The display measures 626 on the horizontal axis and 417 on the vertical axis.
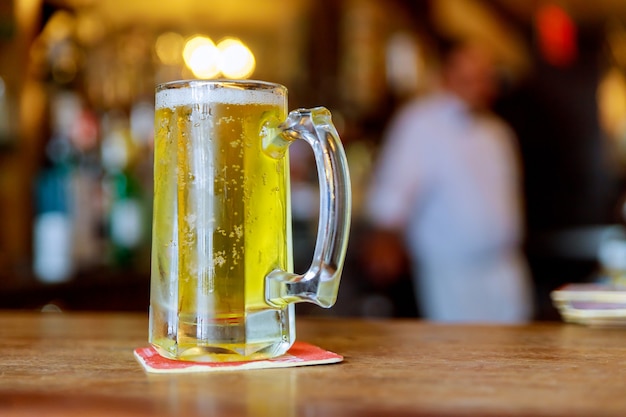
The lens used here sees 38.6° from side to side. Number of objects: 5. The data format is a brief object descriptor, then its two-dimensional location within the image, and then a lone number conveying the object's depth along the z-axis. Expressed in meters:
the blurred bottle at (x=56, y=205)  2.52
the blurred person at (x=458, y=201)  3.57
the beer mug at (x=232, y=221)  0.69
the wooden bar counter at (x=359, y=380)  0.52
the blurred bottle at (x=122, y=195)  2.88
